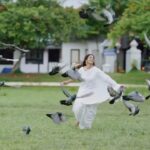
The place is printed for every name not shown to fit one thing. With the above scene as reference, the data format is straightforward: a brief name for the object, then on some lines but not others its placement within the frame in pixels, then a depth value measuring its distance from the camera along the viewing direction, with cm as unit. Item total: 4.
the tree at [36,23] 3675
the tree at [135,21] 3266
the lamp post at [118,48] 4586
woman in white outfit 1279
